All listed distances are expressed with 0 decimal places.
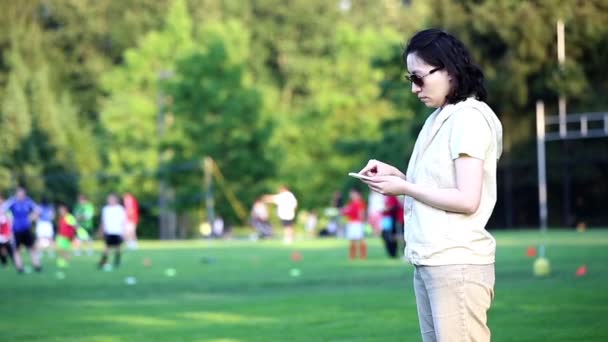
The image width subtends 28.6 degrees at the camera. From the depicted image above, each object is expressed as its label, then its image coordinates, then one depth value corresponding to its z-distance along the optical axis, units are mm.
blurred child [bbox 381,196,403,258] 29062
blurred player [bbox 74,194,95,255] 41094
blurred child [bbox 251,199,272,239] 60906
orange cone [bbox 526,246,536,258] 27281
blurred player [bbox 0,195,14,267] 30422
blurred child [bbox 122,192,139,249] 46750
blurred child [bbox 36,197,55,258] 39594
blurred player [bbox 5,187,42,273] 29420
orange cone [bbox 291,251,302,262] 30342
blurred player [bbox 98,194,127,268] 30062
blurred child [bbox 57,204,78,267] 35250
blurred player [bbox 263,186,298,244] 49938
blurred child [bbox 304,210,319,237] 71000
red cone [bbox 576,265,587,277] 20234
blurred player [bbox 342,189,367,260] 29844
